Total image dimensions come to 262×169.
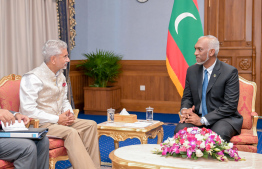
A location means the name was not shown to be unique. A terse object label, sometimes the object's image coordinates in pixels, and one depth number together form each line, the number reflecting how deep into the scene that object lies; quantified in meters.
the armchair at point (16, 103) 3.19
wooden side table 3.63
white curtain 5.39
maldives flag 5.72
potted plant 7.64
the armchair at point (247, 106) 3.66
